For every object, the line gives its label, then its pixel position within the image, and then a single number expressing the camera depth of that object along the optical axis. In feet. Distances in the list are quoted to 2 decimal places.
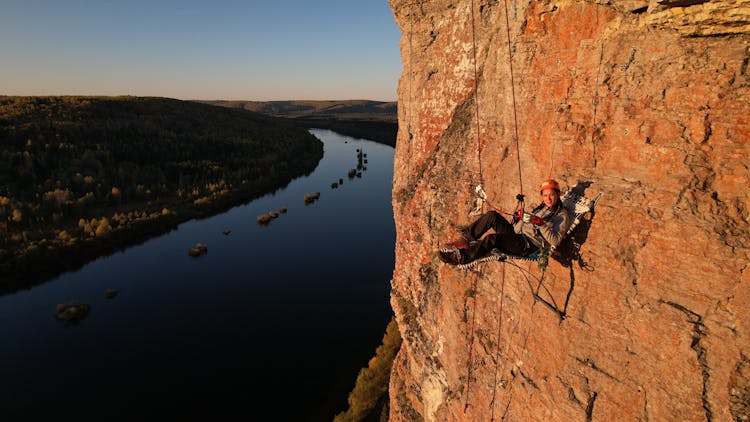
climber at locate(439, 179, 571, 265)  18.07
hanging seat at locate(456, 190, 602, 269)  17.85
